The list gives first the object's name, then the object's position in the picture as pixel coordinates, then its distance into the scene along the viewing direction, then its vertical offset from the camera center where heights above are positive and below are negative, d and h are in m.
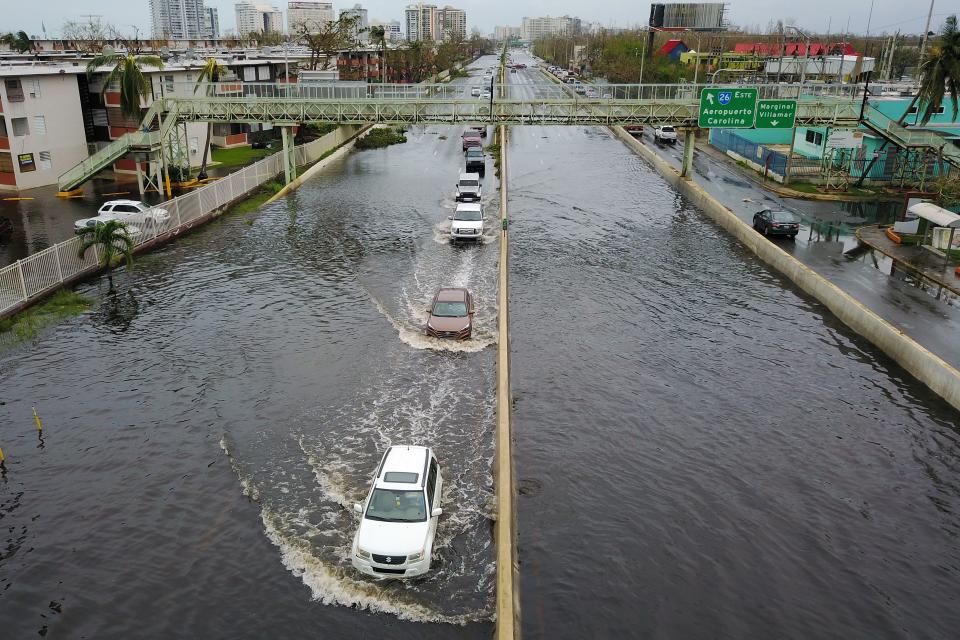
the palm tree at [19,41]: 108.94 +5.58
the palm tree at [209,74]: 53.69 +0.60
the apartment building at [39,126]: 47.97 -3.14
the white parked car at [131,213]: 39.19 -7.15
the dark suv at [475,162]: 62.62 -6.45
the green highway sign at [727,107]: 49.00 -1.21
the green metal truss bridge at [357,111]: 50.25 -1.85
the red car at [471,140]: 71.81 -5.33
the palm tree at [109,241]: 32.88 -7.20
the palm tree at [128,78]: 49.84 +0.17
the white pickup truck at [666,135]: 79.94 -5.03
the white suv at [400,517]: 15.59 -9.54
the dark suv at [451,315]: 27.70 -8.76
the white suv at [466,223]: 41.16 -7.71
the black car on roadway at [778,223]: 40.28 -7.29
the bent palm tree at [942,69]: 49.66 +1.56
